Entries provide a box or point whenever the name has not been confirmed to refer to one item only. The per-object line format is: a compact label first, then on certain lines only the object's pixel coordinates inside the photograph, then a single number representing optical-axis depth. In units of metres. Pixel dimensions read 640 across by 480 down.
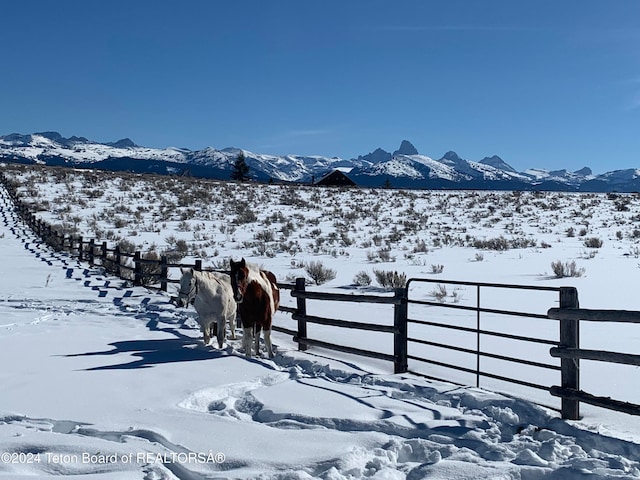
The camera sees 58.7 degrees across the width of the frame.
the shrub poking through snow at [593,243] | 23.69
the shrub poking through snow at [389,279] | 16.69
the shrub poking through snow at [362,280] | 17.64
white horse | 9.70
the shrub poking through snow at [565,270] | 16.94
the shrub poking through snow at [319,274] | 18.23
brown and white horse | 9.27
